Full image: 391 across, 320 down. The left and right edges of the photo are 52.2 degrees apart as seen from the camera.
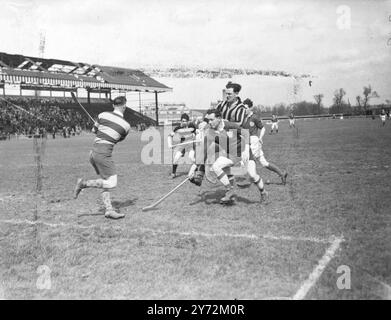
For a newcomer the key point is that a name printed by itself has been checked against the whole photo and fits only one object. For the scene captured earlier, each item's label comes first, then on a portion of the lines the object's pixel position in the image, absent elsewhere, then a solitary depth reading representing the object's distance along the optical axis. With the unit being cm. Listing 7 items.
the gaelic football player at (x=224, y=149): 773
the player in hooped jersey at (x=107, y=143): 710
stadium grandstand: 4112
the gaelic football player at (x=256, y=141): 914
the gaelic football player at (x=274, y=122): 3693
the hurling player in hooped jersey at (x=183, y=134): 1142
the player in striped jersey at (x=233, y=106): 770
